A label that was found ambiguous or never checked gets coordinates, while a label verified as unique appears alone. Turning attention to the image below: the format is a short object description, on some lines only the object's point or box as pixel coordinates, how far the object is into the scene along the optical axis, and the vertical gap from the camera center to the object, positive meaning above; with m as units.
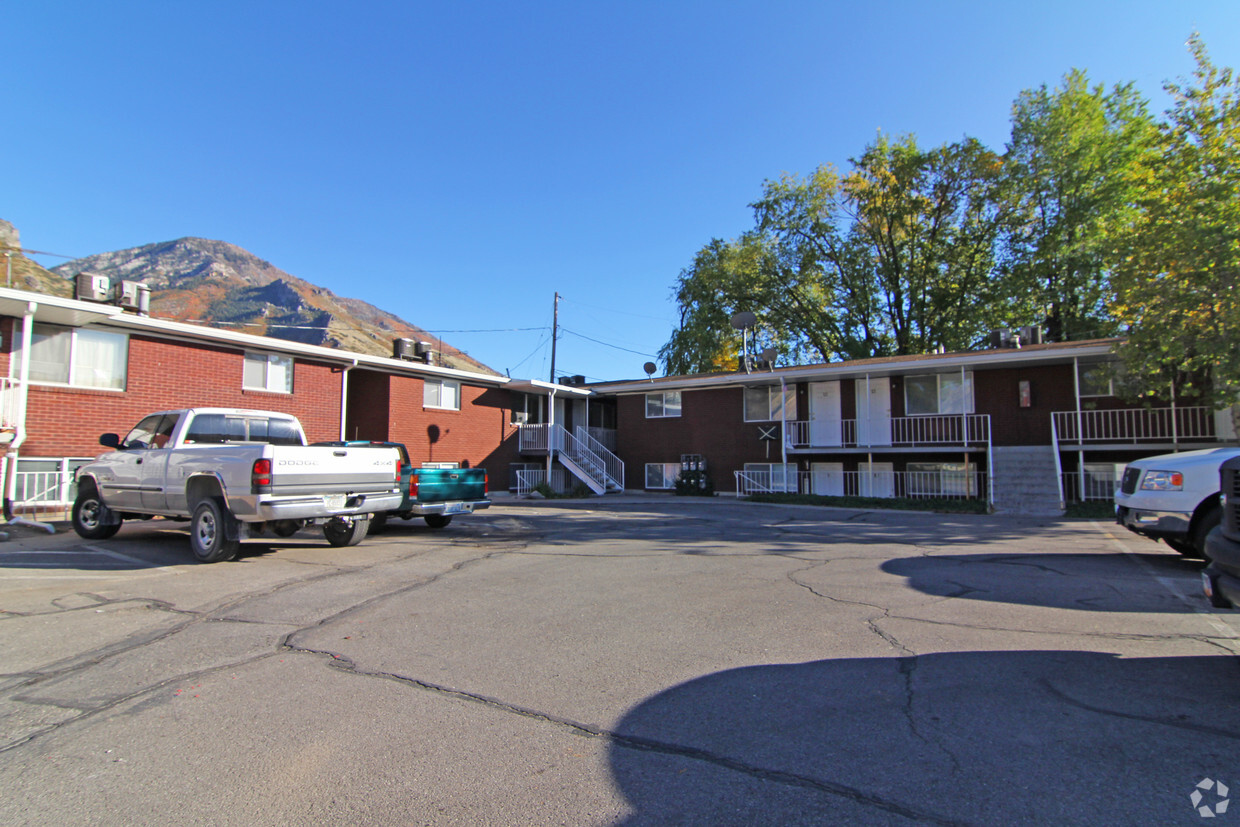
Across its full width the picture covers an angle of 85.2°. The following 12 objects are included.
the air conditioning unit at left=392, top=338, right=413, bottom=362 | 22.11 +3.75
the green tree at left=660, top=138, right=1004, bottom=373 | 32.34 +10.22
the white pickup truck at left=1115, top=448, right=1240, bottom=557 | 7.73 -0.43
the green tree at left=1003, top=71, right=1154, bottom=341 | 27.30 +11.40
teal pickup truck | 11.43 -0.58
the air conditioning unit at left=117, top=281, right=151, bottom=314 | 15.35 +3.81
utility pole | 43.04 +8.71
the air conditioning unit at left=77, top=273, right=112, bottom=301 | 14.43 +3.76
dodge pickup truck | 8.39 -0.26
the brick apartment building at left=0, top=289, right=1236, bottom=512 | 14.16 +1.45
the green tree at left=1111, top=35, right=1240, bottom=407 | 12.91 +4.15
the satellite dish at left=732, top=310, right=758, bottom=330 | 26.60 +5.66
